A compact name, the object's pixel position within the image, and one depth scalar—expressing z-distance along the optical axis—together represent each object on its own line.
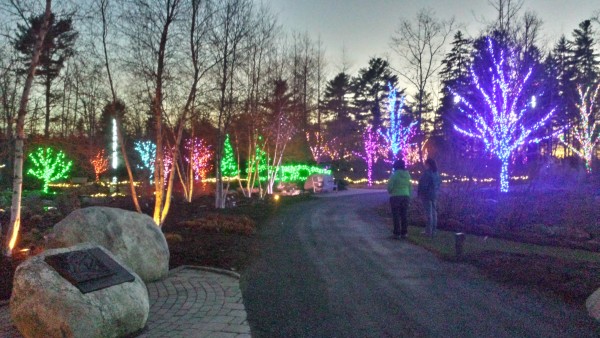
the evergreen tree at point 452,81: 29.15
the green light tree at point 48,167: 30.12
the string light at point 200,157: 29.16
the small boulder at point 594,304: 5.43
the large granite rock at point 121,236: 6.70
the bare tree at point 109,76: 10.70
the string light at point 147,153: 27.27
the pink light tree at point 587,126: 35.47
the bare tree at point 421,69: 28.44
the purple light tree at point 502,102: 23.73
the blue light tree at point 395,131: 36.31
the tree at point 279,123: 24.66
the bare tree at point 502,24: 23.81
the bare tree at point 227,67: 15.16
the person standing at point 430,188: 11.19
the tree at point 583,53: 42.81
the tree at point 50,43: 8.41
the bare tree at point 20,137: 7.55
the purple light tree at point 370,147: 41.12
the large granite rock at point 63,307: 4.61
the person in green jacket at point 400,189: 10.98
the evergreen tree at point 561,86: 26.92
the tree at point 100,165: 36.15
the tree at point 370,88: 54.44
